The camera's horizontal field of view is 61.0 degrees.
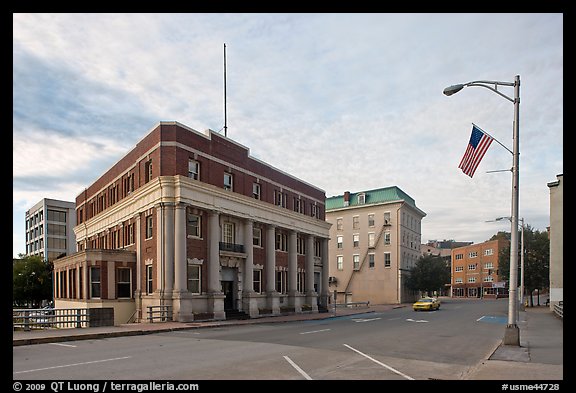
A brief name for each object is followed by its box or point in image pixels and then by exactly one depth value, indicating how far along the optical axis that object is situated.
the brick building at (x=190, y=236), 31.45
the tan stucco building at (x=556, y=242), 43.06
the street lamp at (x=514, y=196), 16.80
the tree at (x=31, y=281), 69.69
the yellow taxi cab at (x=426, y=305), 49.50
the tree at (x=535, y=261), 57.53
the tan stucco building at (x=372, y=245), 74.56
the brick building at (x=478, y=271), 114.75
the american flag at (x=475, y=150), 18.83
